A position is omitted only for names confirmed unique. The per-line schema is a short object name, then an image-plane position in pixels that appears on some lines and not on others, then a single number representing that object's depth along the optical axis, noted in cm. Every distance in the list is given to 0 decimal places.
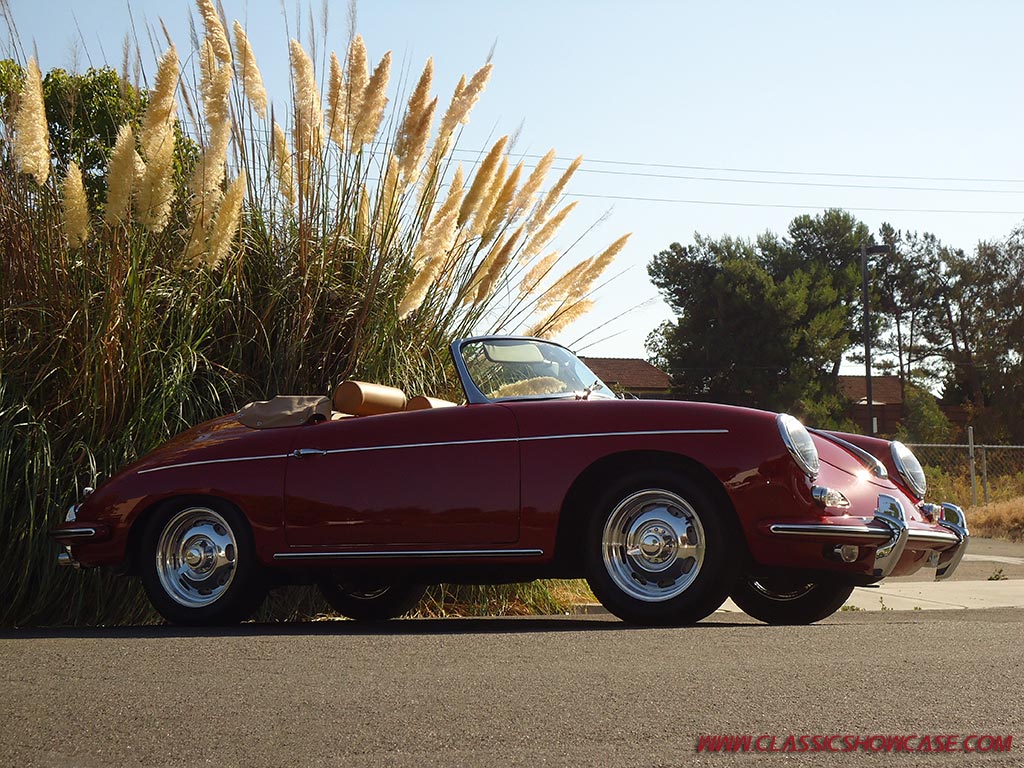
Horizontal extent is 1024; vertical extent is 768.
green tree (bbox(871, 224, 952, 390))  6172
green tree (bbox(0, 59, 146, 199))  928
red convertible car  571
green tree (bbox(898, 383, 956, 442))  4659
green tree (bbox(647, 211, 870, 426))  5319
